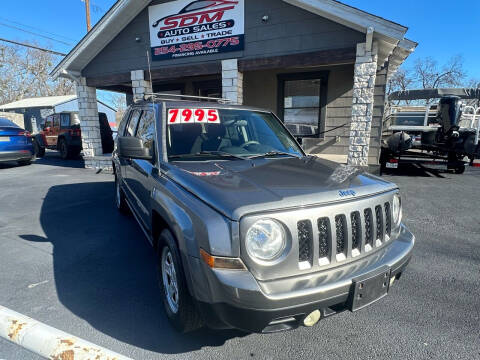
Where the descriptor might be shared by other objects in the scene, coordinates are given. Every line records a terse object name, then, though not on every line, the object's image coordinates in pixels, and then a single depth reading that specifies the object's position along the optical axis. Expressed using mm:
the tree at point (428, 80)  35094
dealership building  6516
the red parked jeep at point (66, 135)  11855
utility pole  17742
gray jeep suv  1585
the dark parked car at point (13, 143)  9664
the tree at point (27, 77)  37188
